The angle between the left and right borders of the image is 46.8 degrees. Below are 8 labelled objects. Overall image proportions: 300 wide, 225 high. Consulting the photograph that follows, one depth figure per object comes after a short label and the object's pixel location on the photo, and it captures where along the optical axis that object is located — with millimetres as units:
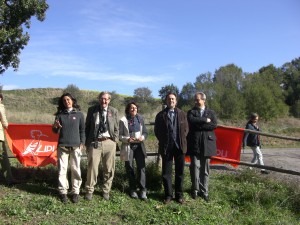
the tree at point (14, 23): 14758
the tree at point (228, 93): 50203
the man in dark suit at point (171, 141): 6238
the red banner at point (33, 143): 7604
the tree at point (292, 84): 58578
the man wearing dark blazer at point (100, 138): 6102
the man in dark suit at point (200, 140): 6578
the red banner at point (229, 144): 8703
